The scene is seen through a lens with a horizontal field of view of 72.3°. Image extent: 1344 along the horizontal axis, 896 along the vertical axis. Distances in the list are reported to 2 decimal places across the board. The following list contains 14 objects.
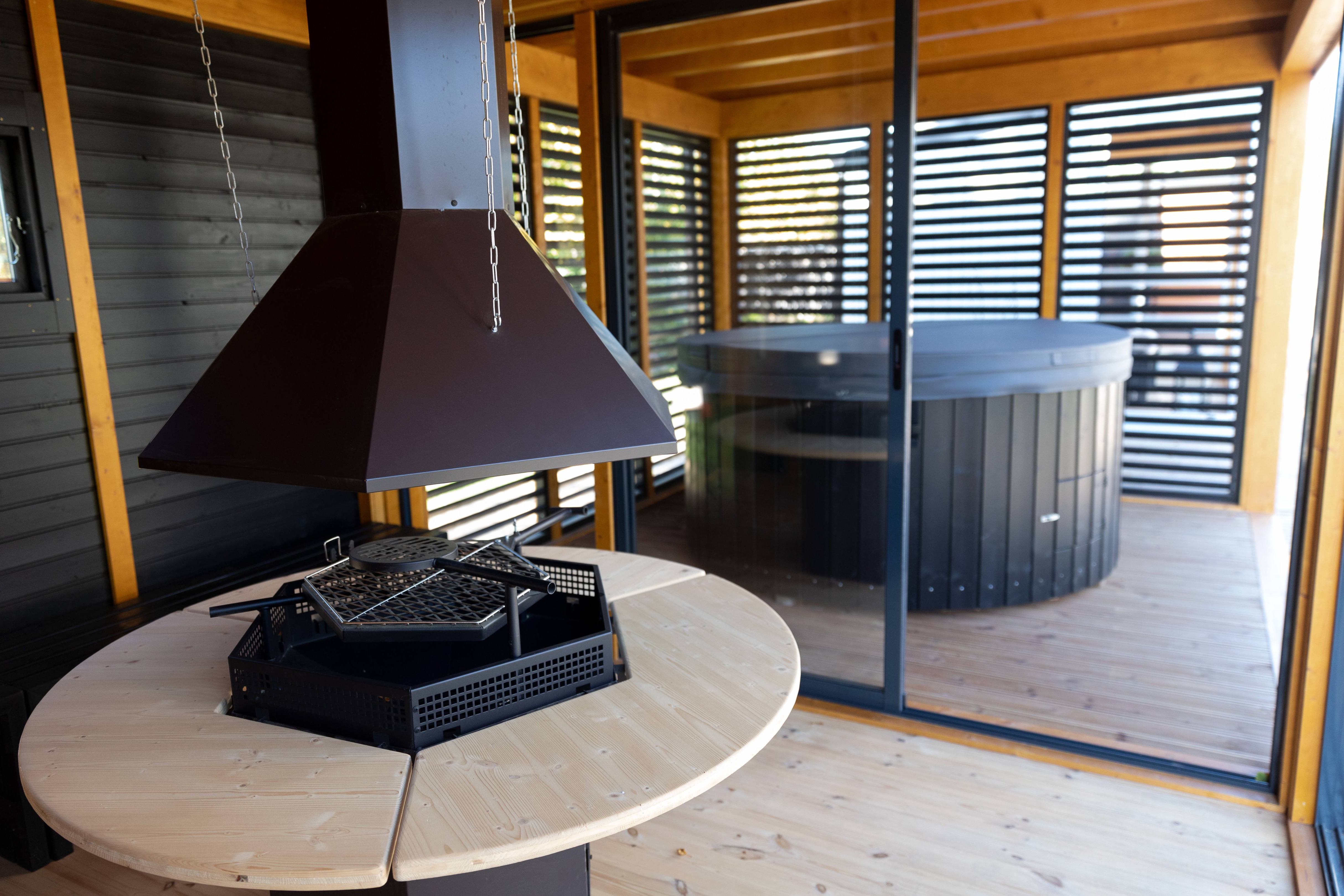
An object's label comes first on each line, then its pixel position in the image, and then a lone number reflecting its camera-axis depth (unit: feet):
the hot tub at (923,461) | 9.75
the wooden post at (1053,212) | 17.22
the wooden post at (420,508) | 12.57
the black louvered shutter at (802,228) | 9.41
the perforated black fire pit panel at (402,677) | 4.98
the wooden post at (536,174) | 12.60
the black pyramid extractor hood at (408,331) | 5.20
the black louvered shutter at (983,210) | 17.60
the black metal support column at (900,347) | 8.80
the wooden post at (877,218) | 9.09
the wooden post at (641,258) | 10.62
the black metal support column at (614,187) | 10.49
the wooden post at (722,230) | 10.02
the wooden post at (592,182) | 10.55
